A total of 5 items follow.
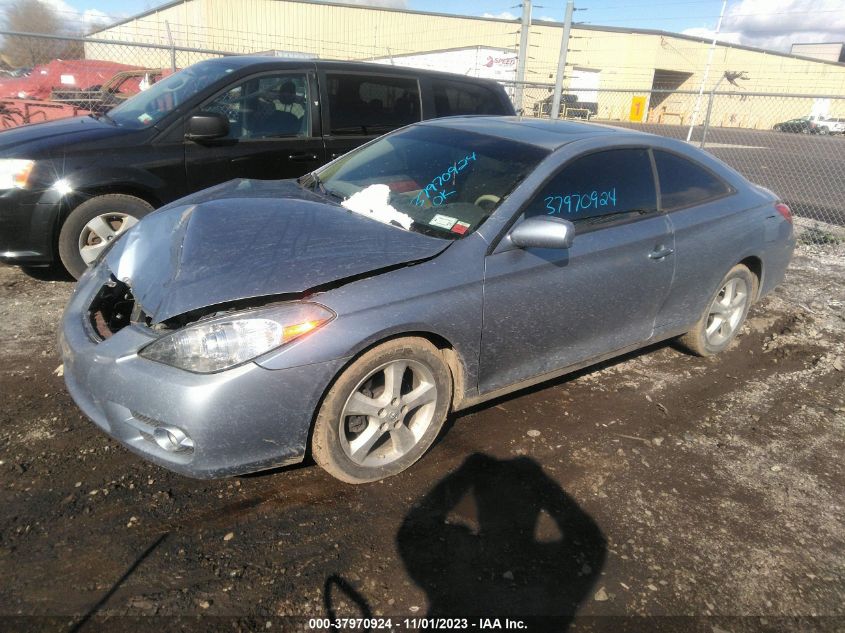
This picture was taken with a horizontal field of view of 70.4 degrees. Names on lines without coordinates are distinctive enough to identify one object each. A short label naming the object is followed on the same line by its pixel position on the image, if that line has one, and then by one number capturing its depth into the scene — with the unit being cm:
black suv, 440
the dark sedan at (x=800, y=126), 3144
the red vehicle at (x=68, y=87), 932
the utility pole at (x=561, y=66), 973
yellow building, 3891
